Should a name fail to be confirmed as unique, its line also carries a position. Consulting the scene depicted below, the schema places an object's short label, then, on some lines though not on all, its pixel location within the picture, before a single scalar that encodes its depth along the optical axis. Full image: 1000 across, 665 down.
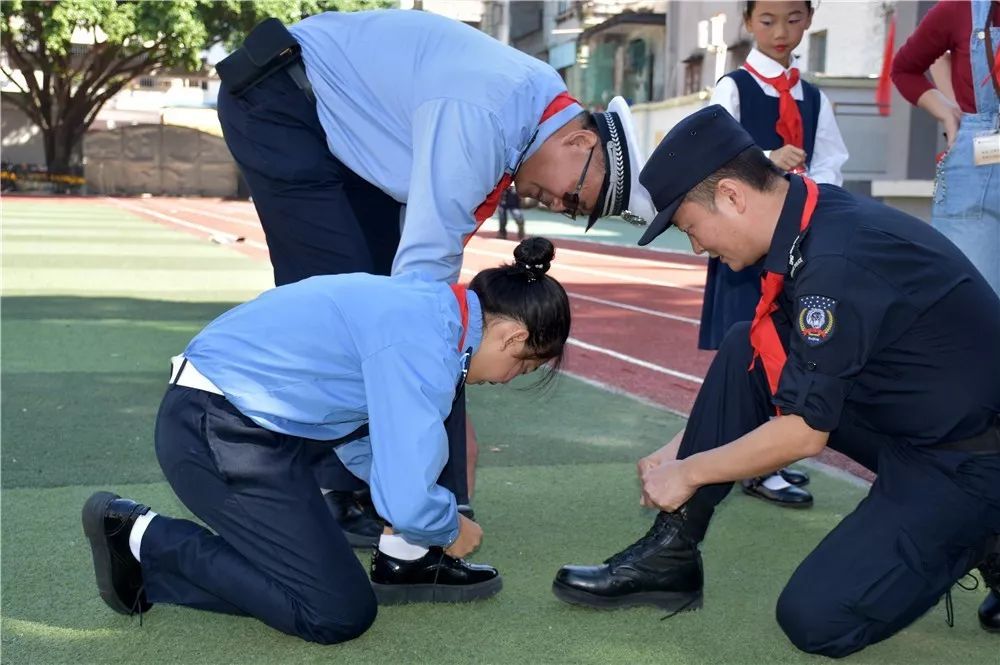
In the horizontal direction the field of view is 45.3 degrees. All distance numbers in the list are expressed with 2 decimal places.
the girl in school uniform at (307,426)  2.91
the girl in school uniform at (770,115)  4.59
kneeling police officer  2.81
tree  34.88
